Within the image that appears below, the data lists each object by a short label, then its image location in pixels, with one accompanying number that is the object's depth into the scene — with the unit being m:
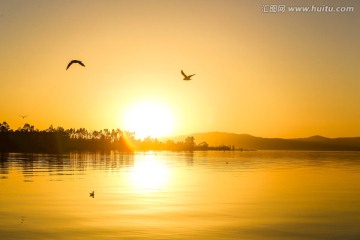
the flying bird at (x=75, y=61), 41.25
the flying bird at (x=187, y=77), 53.02
